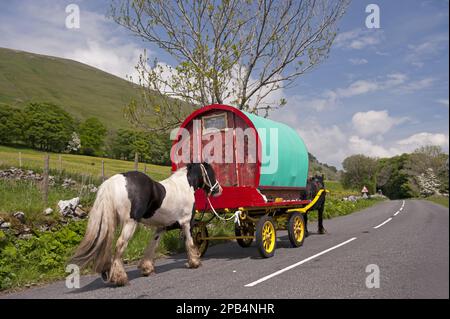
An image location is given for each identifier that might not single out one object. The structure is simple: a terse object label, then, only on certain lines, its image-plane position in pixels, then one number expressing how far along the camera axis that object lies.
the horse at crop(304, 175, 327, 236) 11.90
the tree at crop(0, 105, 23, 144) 67.94
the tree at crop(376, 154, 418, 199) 82.25
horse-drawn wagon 8.44
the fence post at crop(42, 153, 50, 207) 10.93
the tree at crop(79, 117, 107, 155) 84.50
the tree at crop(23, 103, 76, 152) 72.94
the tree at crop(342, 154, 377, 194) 85.19
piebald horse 5.77
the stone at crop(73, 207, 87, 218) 10.68
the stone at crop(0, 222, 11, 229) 8.54
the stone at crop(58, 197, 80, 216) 10.39
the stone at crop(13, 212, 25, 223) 9.19
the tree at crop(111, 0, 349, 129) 16.14
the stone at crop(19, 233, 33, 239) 8.52
